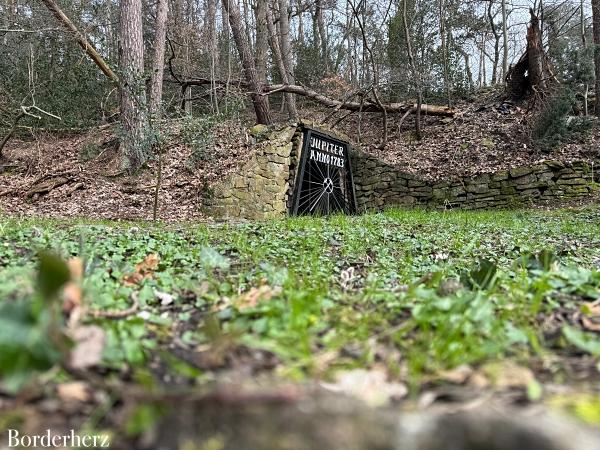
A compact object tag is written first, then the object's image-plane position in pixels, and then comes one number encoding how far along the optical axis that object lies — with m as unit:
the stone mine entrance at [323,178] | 8.85
